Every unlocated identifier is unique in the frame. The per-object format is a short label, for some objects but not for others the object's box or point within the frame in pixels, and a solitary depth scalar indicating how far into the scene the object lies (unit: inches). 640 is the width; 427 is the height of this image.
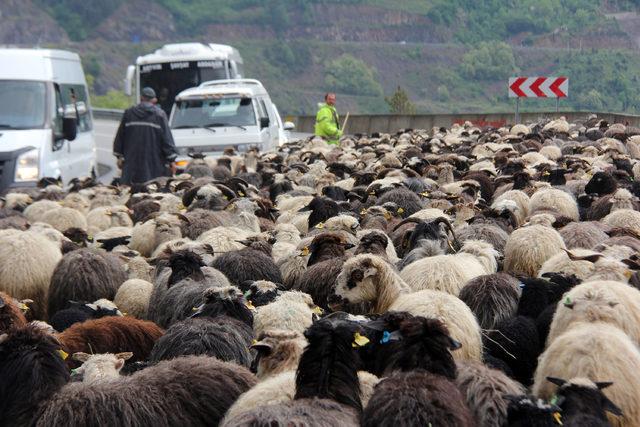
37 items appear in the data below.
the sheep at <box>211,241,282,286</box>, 685.3
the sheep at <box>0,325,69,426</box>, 429.1
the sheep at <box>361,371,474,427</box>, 378.9
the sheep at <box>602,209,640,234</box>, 812.0
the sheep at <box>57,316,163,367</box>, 549.6
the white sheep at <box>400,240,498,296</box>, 613.2
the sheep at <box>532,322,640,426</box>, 426.3
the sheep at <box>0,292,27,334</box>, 570.6
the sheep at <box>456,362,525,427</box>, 421.7
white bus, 2213.3
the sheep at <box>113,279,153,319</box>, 676.7
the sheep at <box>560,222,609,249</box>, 733.9
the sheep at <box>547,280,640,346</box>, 503.5
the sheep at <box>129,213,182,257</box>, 858.1
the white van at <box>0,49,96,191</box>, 1270.9
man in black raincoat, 1250.0
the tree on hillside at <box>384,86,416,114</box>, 3496.6
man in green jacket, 1857.8
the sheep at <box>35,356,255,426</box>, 420.5
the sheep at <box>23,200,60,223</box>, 1016.9
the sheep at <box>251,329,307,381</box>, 466.9
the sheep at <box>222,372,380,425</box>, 406.6
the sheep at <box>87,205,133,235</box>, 1002.1
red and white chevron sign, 2100.1
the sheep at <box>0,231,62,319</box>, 724.0
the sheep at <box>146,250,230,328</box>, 614.2
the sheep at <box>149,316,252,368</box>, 505.0
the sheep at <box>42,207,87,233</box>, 973.8
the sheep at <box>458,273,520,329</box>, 574.6
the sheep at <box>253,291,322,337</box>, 536.7
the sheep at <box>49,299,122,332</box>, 619.5
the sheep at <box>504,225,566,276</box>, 695.1
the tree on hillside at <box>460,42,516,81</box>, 5649.6
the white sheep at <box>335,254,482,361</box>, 522.9
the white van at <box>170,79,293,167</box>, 1574.8
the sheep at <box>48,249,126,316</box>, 693.9
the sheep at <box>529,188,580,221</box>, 908.6
